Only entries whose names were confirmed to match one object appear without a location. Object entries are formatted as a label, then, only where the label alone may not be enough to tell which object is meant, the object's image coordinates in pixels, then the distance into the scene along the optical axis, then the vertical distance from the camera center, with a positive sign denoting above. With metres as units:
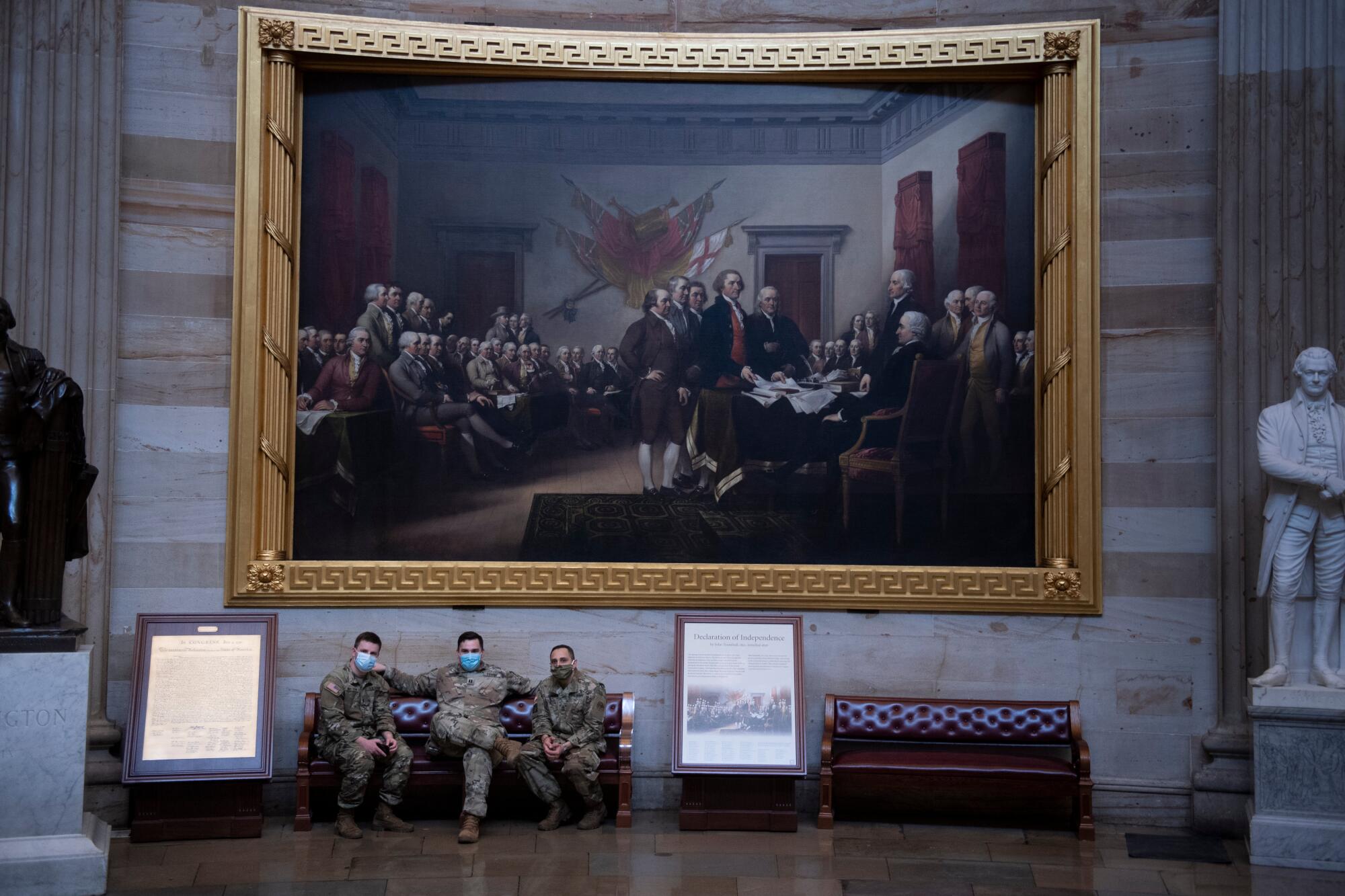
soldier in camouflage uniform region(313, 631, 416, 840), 8.88 -1.75
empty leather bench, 9.05 -1.89
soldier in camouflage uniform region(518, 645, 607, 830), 9.00 -1.75
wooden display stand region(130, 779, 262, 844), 8.85 -2.26
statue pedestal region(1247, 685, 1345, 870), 8.38 -1.85
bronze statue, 7.46 -0.01
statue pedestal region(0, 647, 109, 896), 7.43 -1.71
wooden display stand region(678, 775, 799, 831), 9.17 -2.24
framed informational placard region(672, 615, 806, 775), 9.23 -1.52
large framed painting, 9.76 +1.29
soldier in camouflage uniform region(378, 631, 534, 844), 8.85 -1.60
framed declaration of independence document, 8.89 -1.51
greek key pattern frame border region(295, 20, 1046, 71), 9.68 +3.27
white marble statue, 8.55 -0.12
